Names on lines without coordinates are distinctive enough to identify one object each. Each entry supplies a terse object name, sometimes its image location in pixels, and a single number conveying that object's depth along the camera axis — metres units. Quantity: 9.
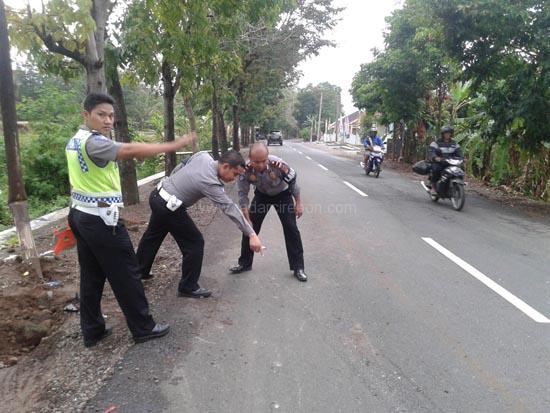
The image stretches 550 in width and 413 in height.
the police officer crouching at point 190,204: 4.34
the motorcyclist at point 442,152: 10.85
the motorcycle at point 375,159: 17.52
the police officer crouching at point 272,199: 5.23
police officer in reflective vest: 3.38
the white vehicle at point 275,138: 56.77
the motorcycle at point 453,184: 10.45
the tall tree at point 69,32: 5.10
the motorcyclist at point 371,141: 17.78
